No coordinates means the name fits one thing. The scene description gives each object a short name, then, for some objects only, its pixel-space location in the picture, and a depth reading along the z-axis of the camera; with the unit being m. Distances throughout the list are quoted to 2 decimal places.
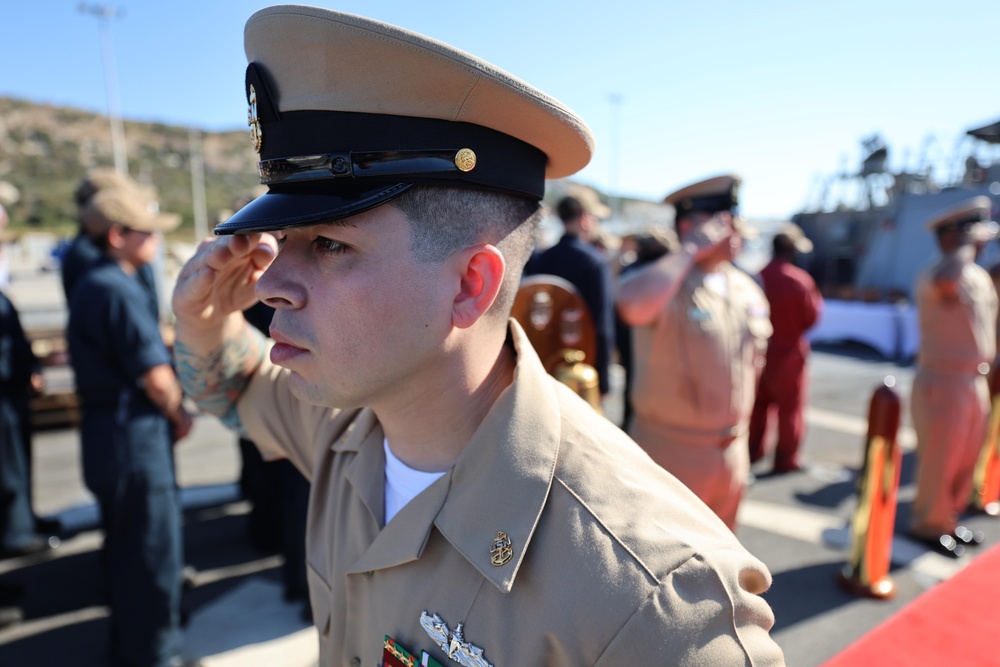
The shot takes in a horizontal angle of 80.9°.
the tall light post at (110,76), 30.05
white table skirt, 11.80
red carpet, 1.65
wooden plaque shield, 2.35
